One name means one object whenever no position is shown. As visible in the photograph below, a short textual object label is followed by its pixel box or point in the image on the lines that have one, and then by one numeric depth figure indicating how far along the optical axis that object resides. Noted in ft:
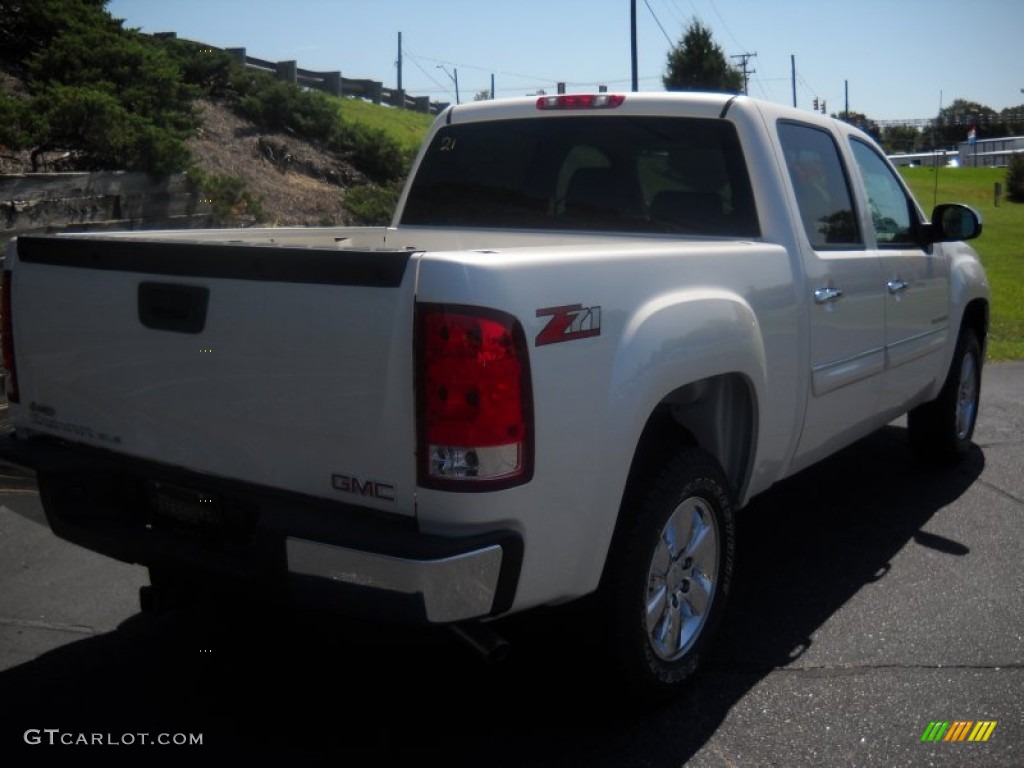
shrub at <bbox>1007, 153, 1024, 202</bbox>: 162.71
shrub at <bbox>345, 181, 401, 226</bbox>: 44.57
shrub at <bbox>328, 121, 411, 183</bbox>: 55.83
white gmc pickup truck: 9.35
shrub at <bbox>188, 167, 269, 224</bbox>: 34.73
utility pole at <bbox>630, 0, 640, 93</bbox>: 108.19
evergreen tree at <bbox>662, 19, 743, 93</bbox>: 129.70
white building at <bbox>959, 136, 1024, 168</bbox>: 260.21
